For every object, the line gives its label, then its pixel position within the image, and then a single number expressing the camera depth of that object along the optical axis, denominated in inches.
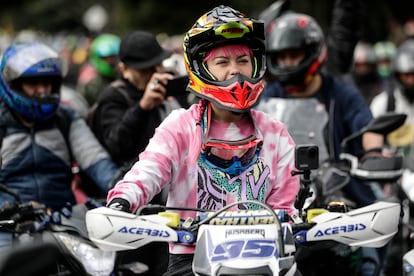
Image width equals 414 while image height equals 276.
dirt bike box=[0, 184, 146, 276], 461.9
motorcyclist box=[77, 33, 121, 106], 984.6
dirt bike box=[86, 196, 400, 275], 335.4
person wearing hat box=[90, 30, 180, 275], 566.9
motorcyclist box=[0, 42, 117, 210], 556.4
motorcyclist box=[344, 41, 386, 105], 1274.3
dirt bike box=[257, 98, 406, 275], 500.3
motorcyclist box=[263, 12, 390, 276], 596.3
